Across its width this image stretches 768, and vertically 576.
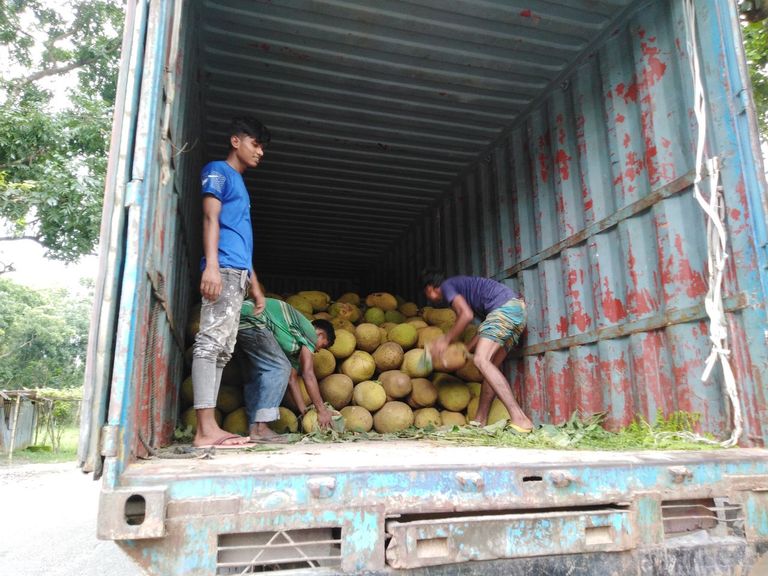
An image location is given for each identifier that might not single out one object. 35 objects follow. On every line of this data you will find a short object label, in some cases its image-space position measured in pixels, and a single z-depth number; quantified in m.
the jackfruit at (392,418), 4.14
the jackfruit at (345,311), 5.29
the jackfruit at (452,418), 4.34
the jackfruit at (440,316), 5.17
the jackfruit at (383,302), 5.76
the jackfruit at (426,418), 4.26
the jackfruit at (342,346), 4.60
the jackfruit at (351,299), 5.95
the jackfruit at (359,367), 4.47
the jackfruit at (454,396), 4.45
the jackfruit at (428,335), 4.85
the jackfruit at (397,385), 4.39
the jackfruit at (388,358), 4.63
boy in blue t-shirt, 2.89
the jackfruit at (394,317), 5.57
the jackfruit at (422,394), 4.41
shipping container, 1.73
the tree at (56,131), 9.93
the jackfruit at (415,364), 4.48
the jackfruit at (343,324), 4.93
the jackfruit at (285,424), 3.95
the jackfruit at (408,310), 5.70
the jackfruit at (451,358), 4.35
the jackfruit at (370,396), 4.26
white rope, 2.53
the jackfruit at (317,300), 5.54
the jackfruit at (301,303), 5.36
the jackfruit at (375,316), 5.50
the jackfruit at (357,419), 4.04
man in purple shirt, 4.06
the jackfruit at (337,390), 4.26
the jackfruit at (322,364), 4.40
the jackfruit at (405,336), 4.86
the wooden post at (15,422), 13.91
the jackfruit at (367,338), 4.84
